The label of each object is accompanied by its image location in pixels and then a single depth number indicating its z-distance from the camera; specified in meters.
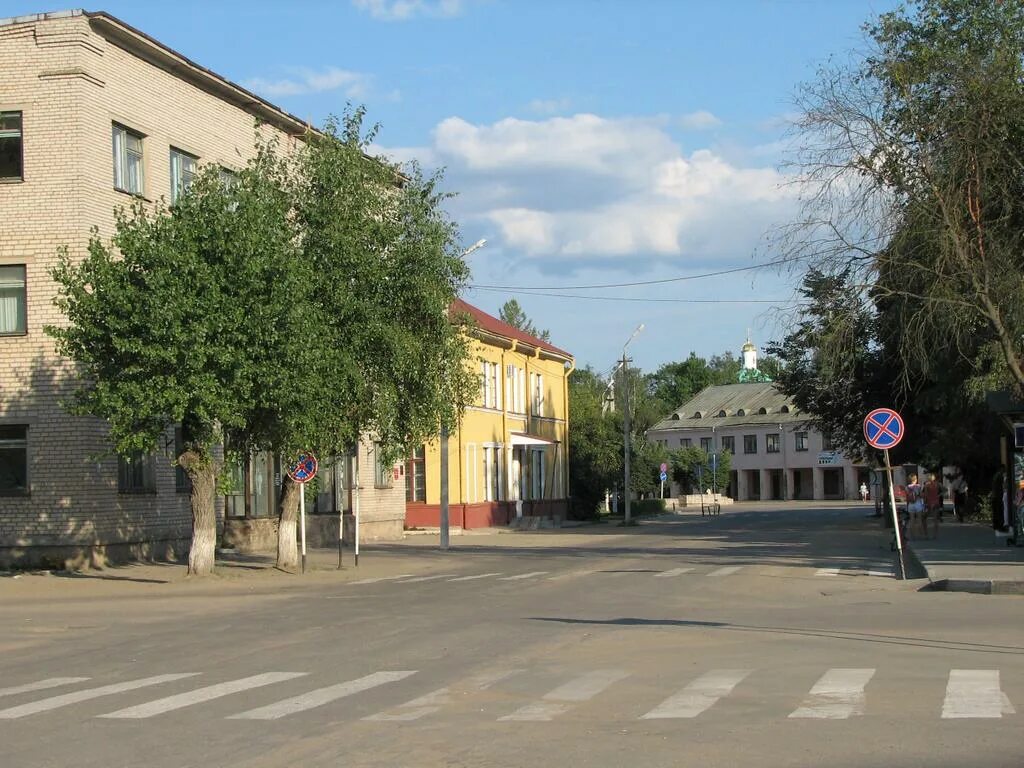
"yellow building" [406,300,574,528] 50.84
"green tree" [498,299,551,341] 98.50
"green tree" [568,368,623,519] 66.69
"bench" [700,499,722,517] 73.88
